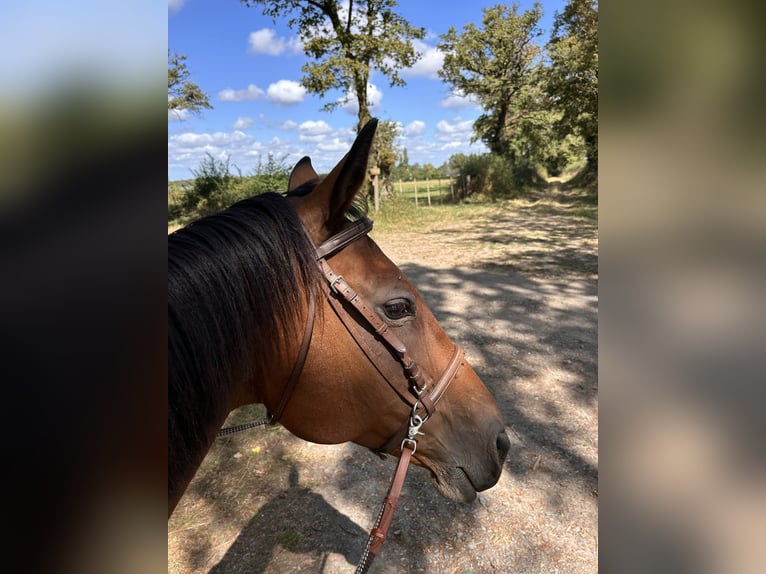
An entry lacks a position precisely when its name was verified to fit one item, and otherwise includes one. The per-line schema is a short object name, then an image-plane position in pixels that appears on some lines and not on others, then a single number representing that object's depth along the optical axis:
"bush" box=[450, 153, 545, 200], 26.64
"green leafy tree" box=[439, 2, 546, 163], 27.36
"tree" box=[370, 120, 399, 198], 19.72
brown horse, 0.96
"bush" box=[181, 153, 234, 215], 19.34
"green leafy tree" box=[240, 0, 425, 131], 16.62
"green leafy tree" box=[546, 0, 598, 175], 14.57
